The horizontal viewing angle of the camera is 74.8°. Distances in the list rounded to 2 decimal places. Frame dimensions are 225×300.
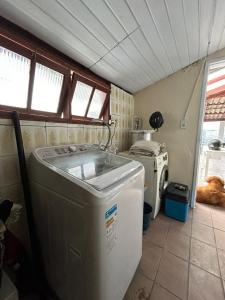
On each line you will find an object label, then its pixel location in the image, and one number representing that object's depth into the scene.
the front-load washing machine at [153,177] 1.99
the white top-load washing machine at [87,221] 0.75
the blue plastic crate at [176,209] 2.12
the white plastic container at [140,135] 2.46
